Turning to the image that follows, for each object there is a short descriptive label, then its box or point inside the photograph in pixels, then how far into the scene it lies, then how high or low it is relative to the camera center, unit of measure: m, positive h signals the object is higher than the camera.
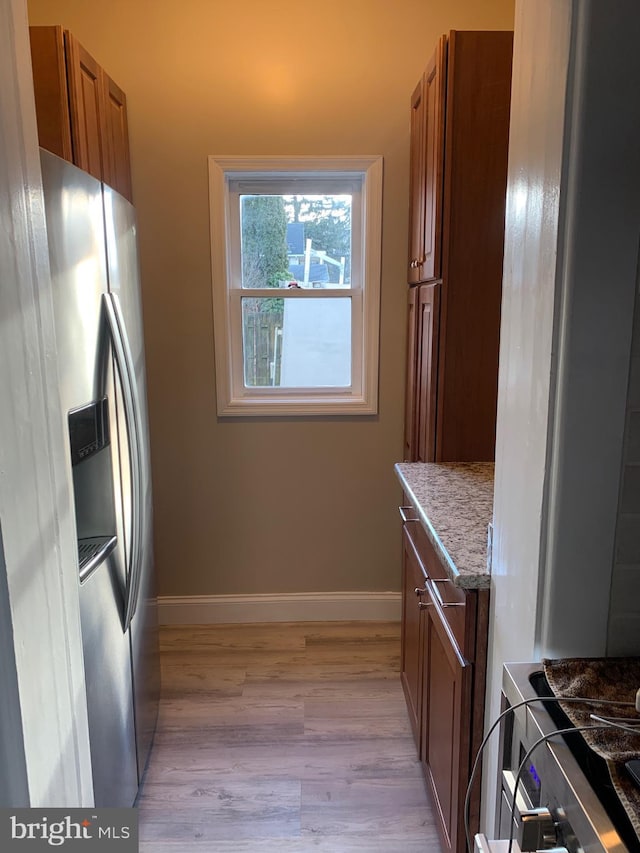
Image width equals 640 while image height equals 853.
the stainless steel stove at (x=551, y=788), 0.72 -0.60
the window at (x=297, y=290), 2.78 +0.15
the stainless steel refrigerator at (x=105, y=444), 1.41 -0.32
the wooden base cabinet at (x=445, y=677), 1.38 -0.93
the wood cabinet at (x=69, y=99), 1.92 +0.74
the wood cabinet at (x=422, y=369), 2.17 -0.19
